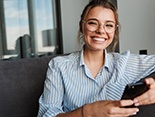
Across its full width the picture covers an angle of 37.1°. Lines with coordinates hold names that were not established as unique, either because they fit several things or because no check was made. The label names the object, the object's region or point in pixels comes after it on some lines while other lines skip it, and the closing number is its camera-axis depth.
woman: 0.93
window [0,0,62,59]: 2.62
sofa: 1.16
